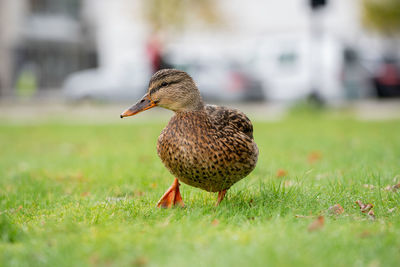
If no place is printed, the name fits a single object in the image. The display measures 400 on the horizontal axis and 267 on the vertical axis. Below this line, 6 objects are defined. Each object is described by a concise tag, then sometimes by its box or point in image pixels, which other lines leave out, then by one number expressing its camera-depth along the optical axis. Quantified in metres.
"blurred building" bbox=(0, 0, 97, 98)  29.31
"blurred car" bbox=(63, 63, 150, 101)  18.73
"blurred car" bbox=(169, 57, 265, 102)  18.47
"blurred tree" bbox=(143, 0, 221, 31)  26.95
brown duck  3.21
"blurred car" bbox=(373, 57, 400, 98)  19.17
